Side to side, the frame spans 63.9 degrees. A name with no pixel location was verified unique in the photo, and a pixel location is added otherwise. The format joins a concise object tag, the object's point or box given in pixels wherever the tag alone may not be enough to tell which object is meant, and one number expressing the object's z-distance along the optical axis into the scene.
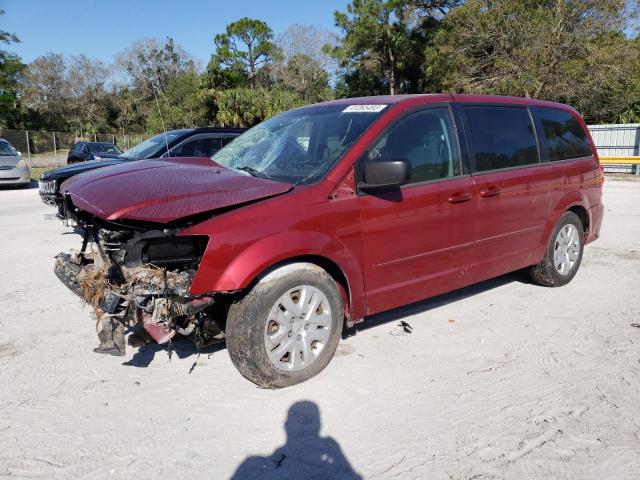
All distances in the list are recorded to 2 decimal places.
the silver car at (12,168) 16.06
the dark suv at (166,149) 8.48
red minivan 3.05
